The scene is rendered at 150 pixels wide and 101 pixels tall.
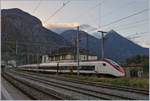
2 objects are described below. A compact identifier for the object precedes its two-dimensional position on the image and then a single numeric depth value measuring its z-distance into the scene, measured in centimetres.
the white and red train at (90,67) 3788
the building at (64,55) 9125
